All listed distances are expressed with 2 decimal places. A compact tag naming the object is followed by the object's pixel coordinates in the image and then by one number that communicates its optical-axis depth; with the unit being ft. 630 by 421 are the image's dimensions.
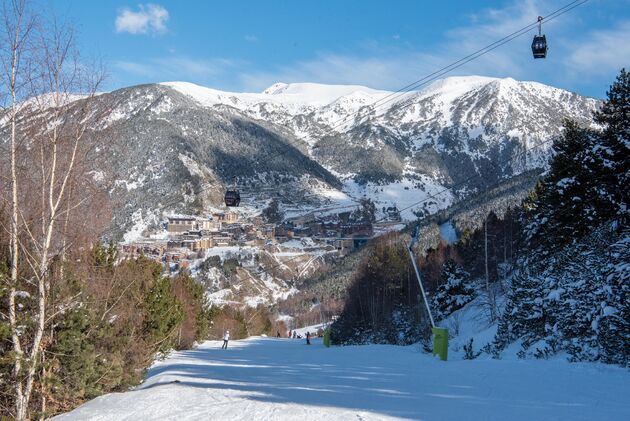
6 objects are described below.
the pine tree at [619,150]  67.00
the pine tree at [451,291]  140.05
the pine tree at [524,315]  54.44
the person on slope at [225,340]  114.63
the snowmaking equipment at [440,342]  55.26
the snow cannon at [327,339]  125.71
